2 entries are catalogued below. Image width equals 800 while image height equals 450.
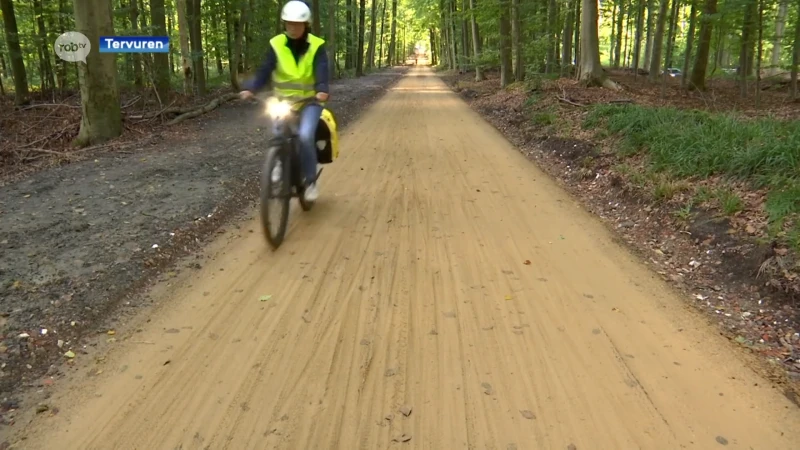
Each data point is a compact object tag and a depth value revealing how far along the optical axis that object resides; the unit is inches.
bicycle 188.5
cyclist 201.5
